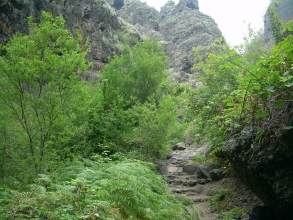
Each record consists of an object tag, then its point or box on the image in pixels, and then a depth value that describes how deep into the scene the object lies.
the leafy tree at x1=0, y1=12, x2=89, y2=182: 6.39
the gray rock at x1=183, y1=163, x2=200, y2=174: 11.96
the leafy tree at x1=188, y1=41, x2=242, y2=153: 7.73
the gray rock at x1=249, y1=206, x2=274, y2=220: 4.99
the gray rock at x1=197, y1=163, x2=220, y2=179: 10.39
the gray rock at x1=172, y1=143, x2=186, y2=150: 20.95
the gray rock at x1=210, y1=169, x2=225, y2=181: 9.55
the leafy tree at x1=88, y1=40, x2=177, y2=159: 11.87
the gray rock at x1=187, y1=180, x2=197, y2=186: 10.31
